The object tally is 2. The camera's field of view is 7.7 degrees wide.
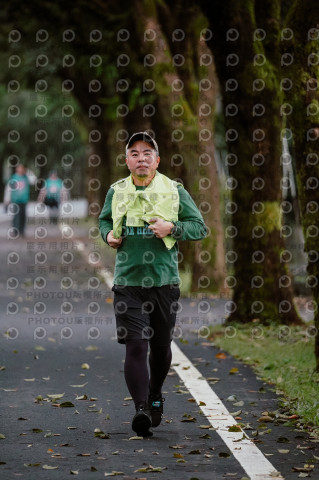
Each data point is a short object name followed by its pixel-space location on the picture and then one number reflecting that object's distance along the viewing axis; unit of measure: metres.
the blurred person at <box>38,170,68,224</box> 76.58
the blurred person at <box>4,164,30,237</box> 62.68
